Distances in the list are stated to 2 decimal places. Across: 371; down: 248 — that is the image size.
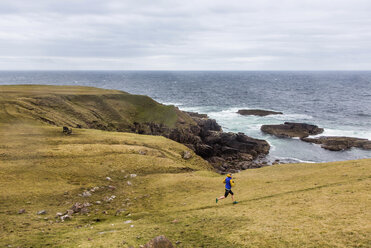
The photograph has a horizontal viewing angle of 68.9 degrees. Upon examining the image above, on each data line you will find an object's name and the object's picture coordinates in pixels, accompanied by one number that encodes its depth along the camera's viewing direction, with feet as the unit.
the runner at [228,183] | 77.22
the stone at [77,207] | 82.57
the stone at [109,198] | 91.71
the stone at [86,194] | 92.90
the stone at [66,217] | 76.59
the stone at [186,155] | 149.80
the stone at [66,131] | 144.15
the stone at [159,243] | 48.19
